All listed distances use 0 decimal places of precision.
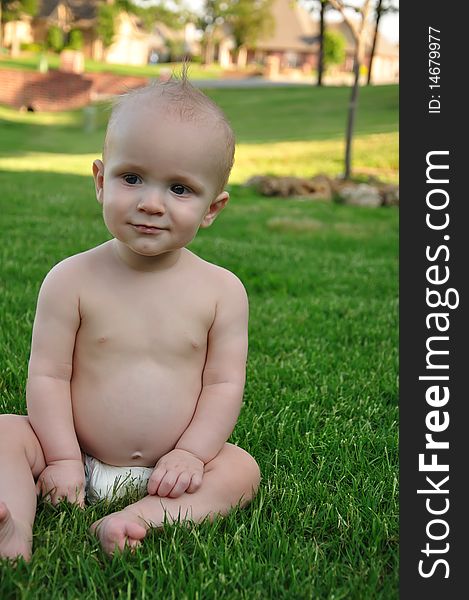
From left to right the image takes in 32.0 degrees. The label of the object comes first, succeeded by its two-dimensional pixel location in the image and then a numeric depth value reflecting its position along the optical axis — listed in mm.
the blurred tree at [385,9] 32475
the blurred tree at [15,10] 52631
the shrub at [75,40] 59438
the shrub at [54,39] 58312
